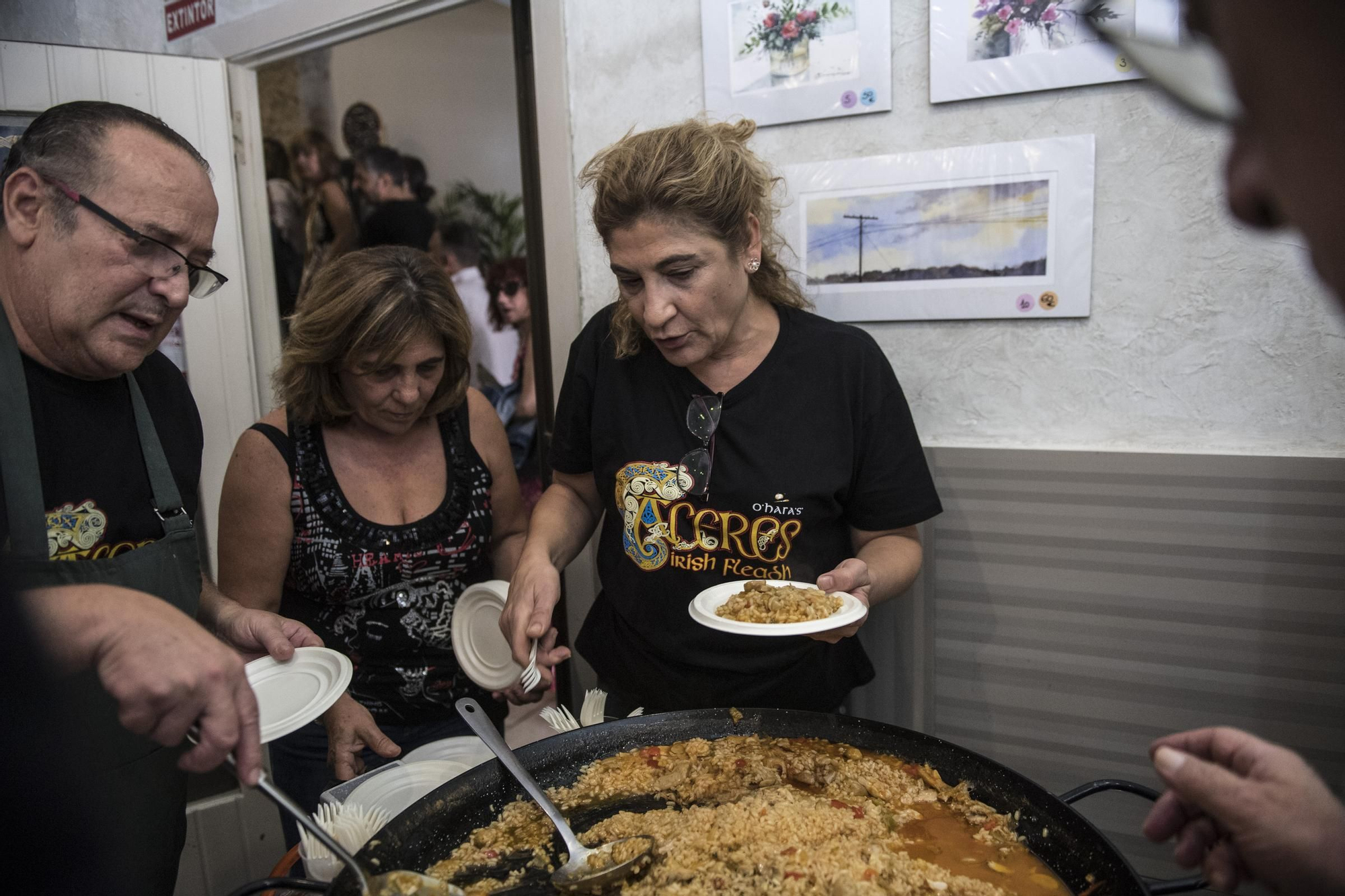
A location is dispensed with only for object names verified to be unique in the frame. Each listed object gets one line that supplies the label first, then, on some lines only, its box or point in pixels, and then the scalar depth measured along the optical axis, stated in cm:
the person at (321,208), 565
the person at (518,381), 501
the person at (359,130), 645
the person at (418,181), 607
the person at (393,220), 514
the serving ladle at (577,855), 127
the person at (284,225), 424
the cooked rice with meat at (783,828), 127
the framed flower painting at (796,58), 202
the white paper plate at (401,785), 161
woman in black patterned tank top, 196
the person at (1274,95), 45
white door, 289
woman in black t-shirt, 170
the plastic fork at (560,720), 171
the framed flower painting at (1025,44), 174
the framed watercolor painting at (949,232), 188
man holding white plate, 147
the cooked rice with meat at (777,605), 149
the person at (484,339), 521
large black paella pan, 123
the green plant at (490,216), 630
